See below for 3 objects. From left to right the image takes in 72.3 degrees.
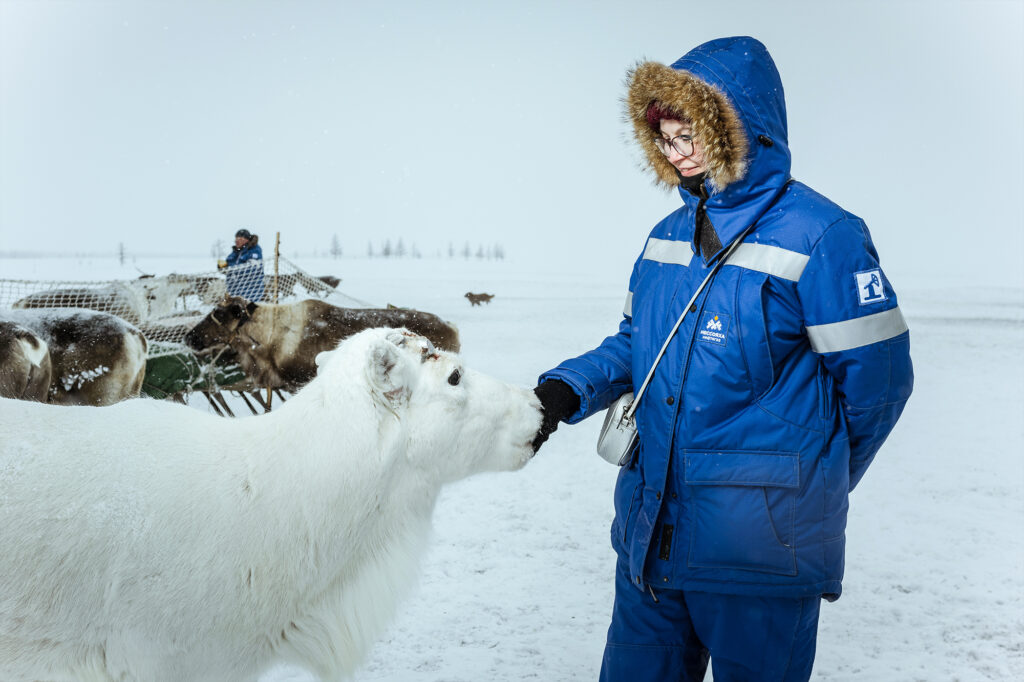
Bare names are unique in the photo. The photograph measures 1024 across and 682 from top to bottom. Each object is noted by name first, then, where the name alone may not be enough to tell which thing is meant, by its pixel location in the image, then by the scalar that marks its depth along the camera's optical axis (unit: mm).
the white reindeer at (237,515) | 1446
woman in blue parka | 1615
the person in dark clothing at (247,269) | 8656
